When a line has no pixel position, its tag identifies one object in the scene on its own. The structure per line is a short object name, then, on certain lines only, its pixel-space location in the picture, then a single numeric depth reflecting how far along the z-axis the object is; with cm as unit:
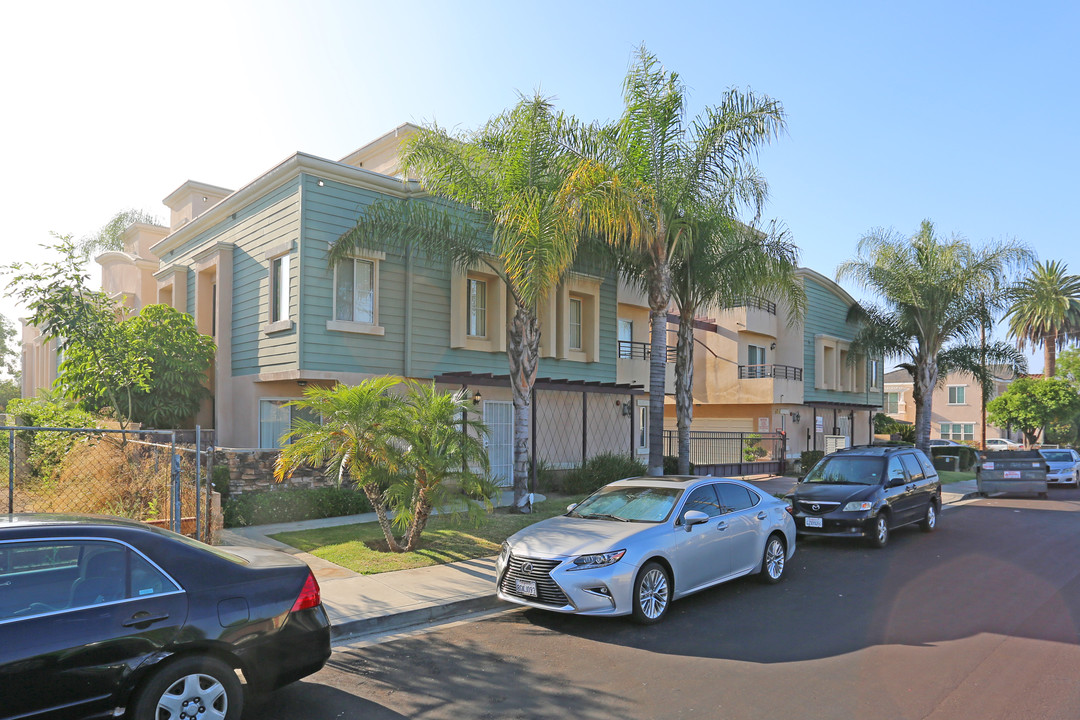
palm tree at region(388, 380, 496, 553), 999
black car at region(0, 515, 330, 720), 397
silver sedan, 723
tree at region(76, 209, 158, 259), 3569
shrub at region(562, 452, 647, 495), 1738
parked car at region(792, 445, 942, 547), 1198
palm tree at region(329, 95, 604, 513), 1226
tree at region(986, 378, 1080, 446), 4069
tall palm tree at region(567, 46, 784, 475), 1386
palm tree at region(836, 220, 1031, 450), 2516
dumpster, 2144
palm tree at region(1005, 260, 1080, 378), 4141
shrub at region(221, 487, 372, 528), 1229
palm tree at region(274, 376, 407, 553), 984
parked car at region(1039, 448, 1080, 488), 2483
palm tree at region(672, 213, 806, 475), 1589
